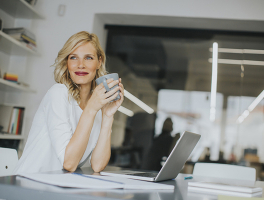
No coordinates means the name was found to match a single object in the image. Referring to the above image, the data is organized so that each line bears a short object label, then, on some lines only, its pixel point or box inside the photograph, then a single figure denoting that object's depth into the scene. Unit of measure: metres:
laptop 0.98
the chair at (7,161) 1.42
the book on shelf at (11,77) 2.73
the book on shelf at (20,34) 2.81
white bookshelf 2.71
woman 1.18
